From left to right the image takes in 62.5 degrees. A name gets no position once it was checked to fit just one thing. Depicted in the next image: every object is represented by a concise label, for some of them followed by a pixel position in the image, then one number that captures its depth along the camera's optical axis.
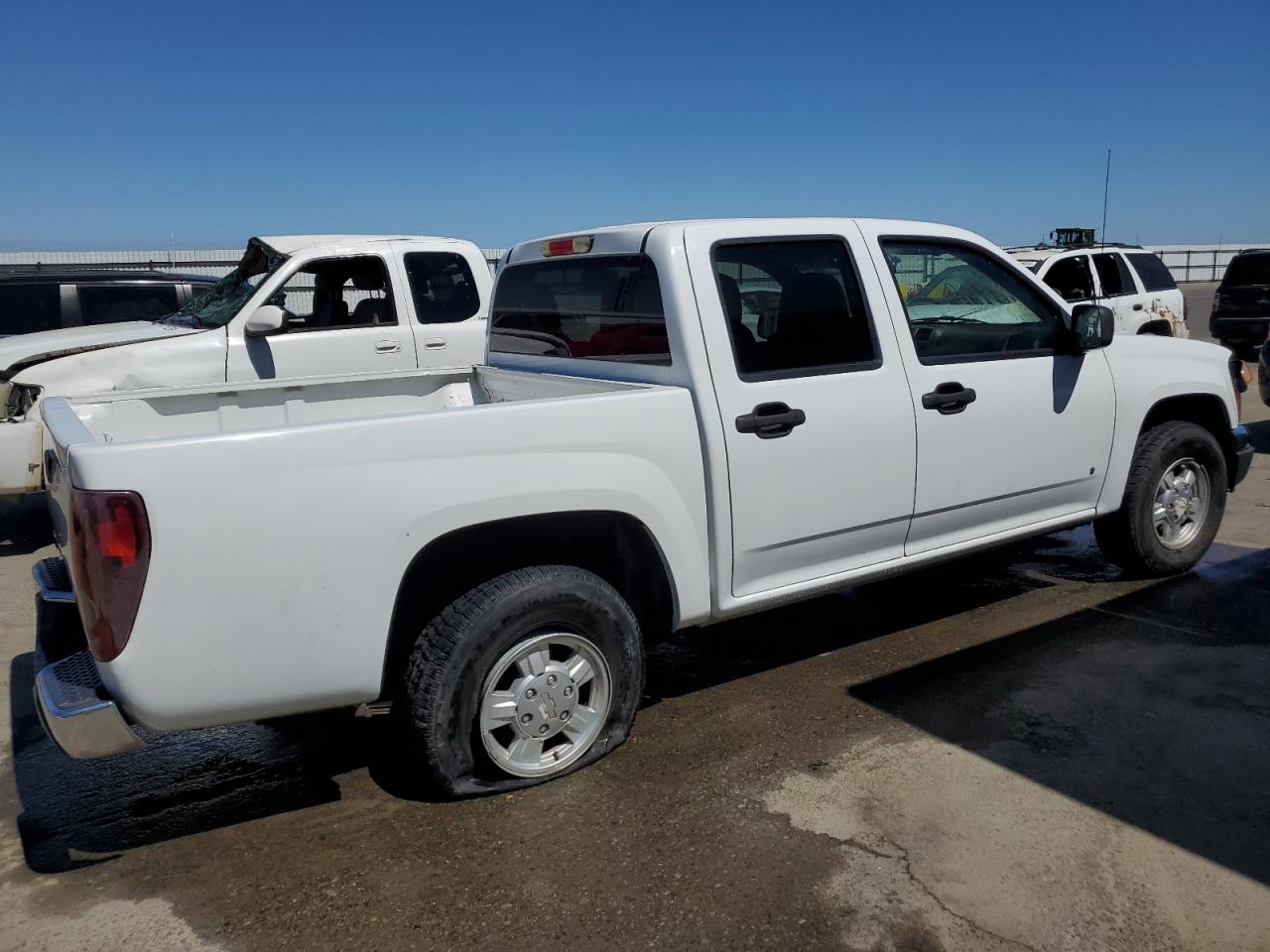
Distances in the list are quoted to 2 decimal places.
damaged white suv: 11.88
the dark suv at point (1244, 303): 14.34
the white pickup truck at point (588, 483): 2.79
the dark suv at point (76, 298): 9.40
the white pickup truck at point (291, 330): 6.99
